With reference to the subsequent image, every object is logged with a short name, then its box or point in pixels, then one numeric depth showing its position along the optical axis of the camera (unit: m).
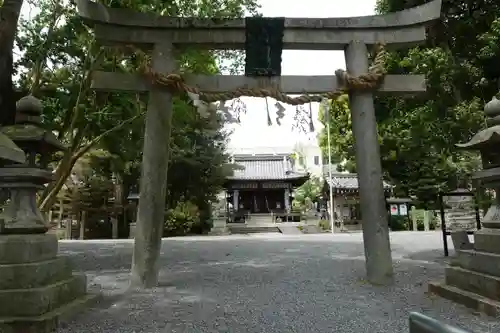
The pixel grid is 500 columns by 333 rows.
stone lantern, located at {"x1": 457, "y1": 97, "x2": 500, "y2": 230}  4.83
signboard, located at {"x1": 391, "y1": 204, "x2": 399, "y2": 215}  27.32
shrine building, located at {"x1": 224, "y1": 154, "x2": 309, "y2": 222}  36.25
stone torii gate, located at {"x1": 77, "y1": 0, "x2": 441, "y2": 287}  6.20
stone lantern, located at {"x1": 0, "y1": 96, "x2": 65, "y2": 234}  4.70
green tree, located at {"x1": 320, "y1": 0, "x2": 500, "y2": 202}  8.20
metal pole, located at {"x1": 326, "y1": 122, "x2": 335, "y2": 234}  27.87
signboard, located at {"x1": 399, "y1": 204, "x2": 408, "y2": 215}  27.30
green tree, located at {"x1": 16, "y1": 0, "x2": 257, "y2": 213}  9.48
